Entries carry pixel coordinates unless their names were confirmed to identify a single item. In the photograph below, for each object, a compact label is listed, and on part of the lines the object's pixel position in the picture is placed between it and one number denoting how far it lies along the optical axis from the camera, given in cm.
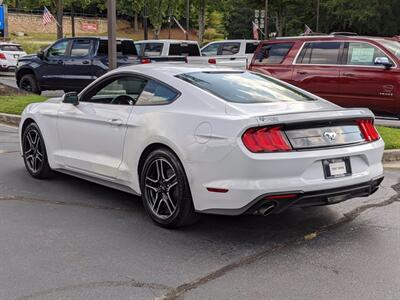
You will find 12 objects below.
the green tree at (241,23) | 7088
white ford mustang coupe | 452
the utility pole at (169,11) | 4978
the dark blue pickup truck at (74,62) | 1625
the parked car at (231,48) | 2178
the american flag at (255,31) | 3809
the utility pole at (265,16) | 4020
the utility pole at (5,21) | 4347
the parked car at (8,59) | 2911
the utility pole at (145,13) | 3709
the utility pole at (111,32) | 1165
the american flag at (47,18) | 3538
